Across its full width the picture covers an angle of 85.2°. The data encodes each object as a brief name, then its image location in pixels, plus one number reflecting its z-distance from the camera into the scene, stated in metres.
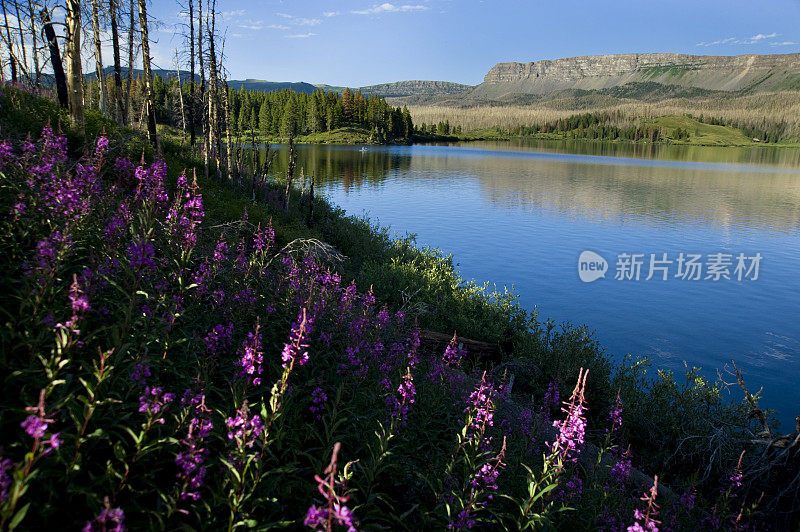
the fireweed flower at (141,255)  3.91
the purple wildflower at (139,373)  3.12
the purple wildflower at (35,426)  1.99
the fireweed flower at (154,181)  5.50
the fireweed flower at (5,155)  5.78
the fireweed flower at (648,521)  2.74
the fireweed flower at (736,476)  5.04
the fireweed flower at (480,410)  3.93
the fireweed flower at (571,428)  3.70
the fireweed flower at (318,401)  4.25
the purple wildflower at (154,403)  2.70
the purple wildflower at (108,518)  2.01
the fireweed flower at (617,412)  5.33
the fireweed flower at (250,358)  3.40
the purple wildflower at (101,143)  6.42
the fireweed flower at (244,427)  2.68
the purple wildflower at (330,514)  2.01
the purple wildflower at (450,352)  5.76
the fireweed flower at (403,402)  4.11
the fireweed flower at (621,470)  4.95
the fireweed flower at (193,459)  2.68
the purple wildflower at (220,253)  5.74
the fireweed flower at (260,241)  7.29
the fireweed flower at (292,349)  3.12
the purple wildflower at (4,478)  1.88
